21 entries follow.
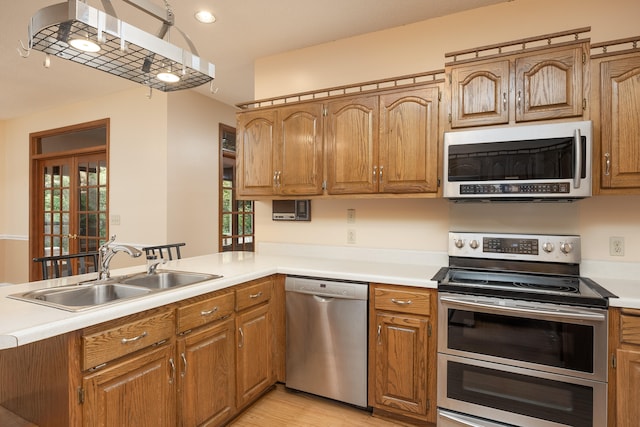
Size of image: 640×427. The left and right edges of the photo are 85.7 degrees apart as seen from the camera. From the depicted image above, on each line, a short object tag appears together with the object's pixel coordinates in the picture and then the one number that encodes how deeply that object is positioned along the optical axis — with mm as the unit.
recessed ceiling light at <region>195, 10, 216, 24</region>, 2480
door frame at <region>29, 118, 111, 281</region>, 4983
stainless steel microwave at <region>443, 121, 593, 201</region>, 1822
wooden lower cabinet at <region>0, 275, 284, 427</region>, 1334
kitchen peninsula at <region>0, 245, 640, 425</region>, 1293
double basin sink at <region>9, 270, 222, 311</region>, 1599
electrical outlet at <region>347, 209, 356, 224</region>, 2861
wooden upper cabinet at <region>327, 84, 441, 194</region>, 2256
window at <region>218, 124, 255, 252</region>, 4688
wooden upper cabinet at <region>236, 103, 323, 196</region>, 2637
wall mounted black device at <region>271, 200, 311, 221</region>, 3027
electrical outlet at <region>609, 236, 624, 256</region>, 2094
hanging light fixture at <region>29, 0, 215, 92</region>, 1149
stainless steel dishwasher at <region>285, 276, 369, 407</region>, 2180
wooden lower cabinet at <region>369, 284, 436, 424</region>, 2002
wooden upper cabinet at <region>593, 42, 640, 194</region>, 1816
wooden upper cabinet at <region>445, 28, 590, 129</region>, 1889
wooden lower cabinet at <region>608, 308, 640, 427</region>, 1606
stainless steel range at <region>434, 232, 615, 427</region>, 1669
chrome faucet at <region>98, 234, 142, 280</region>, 1868
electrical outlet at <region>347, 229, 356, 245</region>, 2857
